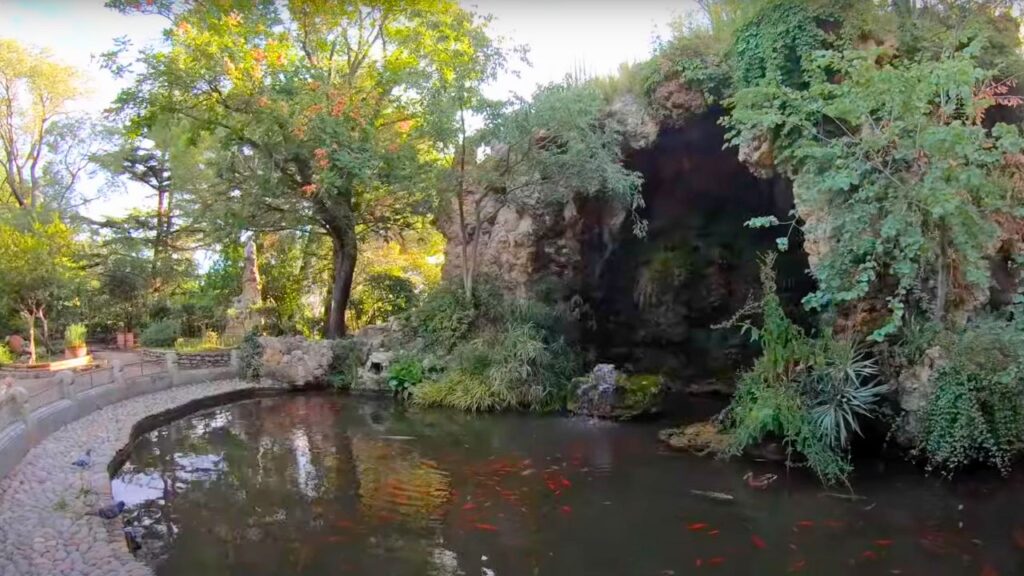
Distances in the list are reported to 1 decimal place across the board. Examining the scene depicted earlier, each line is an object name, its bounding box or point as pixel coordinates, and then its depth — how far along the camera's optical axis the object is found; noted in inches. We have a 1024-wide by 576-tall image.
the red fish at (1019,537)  215.8
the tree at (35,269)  568.1
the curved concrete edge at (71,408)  288.2
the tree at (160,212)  807.7
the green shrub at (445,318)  510.9
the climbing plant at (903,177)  278.1
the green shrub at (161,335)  711.1
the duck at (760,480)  278.2
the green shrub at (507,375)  452.1
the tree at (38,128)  924.0
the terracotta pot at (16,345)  660.7
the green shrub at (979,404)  269.9
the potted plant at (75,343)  607.5
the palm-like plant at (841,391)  291.9
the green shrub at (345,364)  543.5
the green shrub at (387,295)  681.6
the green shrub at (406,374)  498.9
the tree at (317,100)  482.3
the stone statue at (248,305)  666.2
